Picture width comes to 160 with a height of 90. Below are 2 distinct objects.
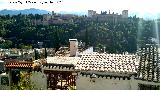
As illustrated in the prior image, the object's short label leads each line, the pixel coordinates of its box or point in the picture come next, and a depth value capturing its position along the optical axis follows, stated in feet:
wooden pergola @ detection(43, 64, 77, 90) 36.70
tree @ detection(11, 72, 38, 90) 33.27
